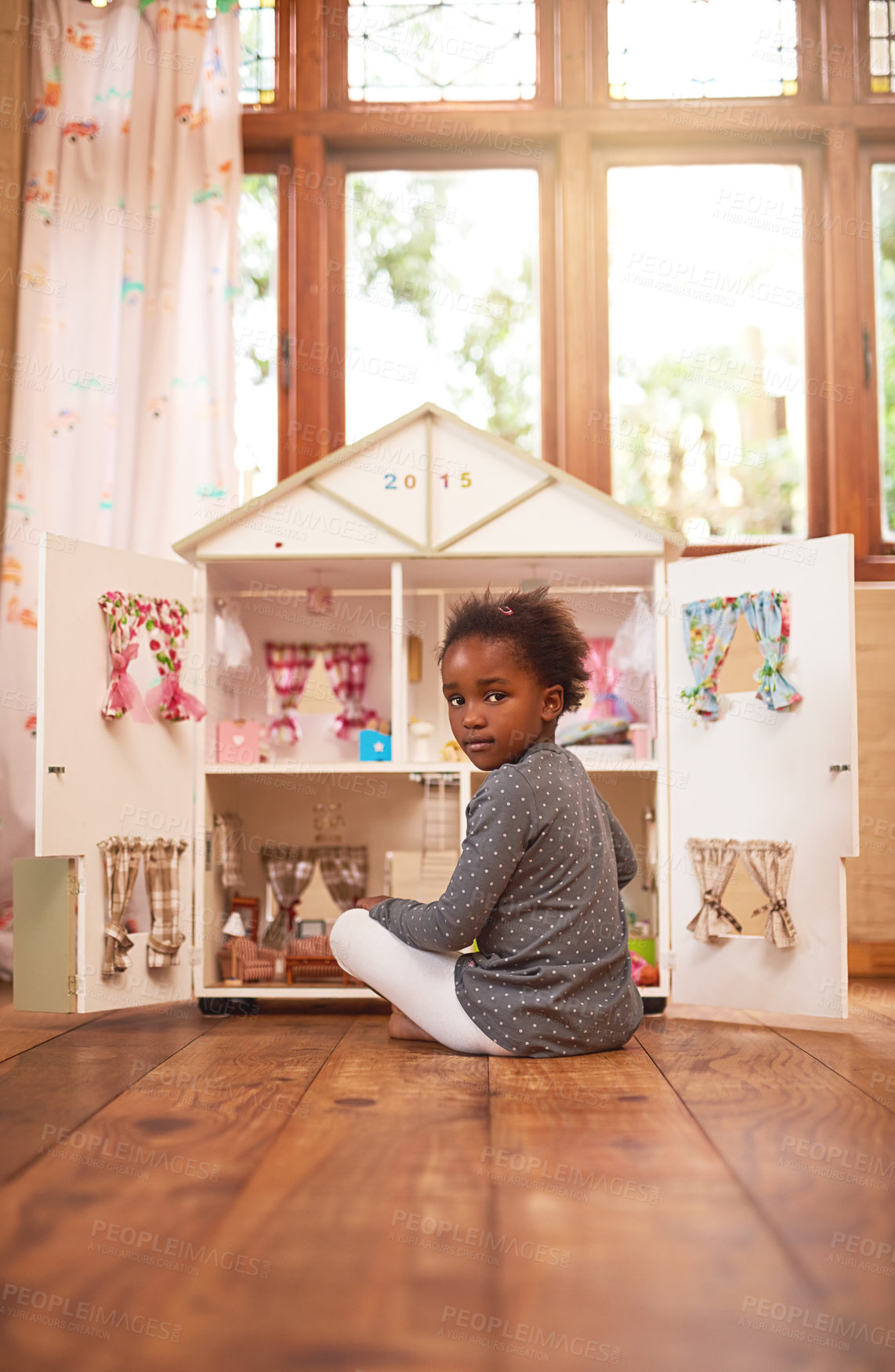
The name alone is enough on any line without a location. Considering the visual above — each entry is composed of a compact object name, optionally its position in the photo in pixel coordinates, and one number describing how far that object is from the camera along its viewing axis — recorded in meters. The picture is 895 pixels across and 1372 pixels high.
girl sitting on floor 2.03
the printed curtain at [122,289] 3.41
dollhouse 2.48
